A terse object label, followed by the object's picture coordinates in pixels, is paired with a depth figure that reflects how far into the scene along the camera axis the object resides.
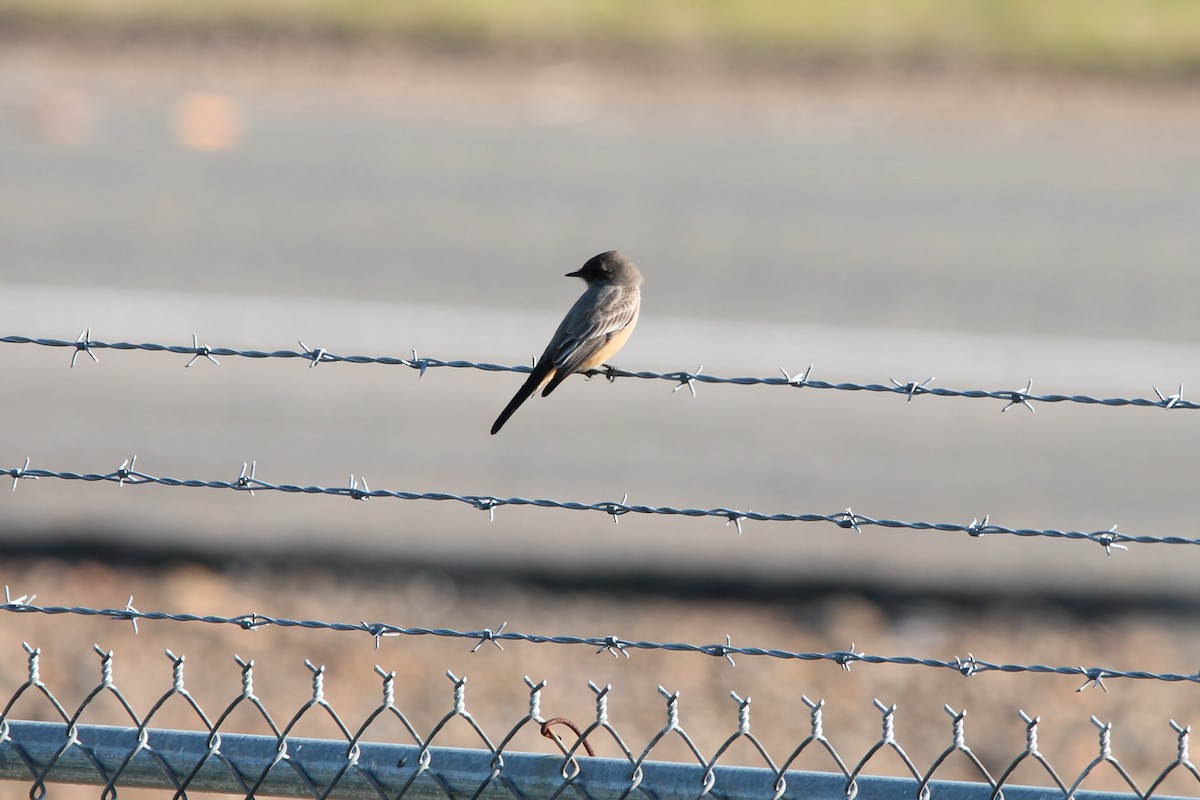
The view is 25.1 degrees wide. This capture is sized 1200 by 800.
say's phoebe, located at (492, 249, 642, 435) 10.59
